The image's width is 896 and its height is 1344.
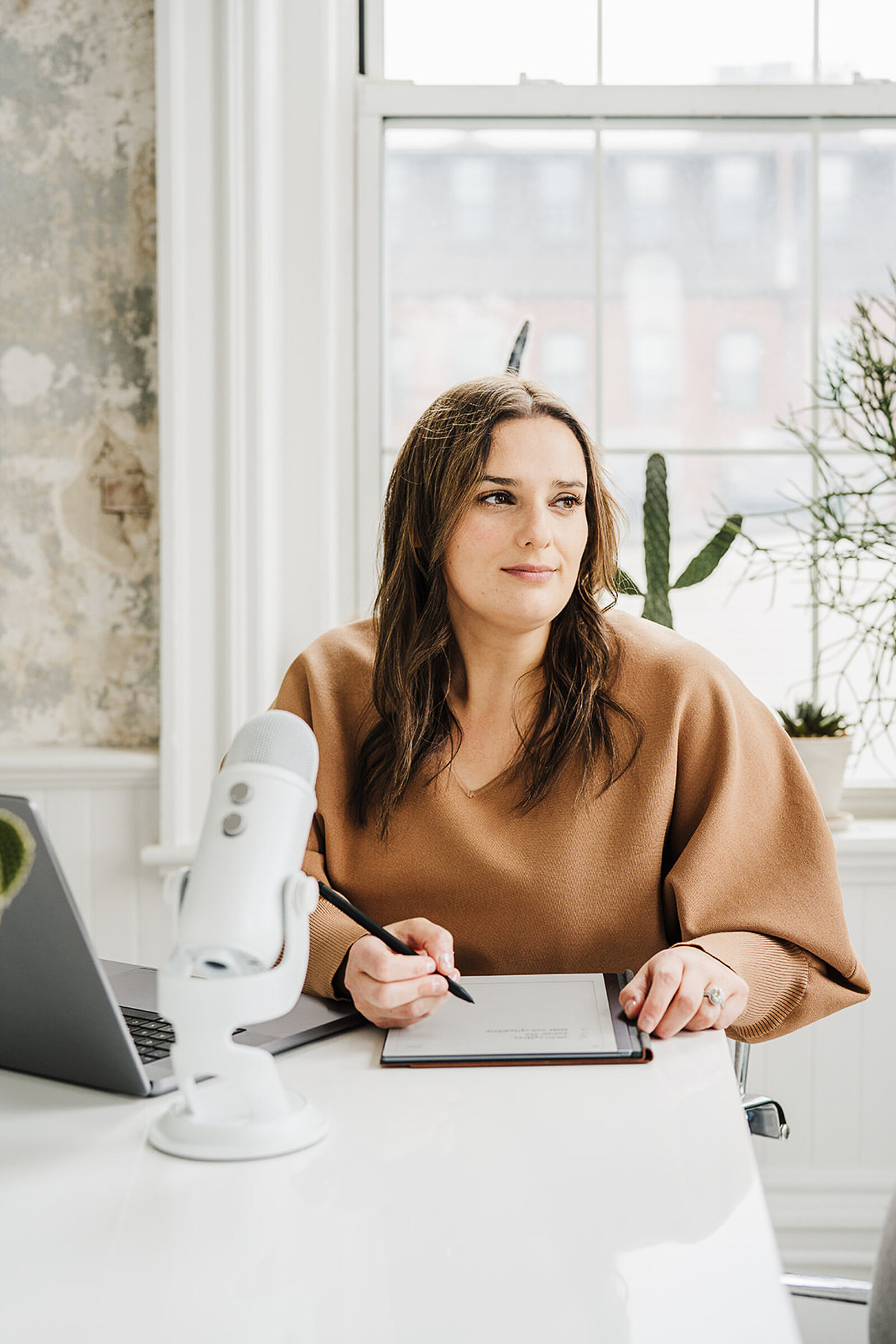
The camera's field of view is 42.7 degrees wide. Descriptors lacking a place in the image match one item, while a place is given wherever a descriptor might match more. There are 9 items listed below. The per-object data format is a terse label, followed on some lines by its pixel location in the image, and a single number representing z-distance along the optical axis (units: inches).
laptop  31.9
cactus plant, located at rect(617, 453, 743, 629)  78.6
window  89.8
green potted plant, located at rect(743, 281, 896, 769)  86.8
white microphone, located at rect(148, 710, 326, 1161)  29.9
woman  50.7
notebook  37.4
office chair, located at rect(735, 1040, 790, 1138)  49.9
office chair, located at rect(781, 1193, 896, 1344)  30.5
